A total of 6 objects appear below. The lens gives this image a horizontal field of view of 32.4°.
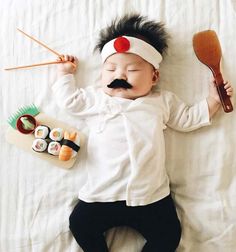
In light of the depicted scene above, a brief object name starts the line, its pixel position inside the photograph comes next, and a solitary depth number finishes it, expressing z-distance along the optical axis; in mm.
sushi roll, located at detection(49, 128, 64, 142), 1142
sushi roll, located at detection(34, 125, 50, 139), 1148
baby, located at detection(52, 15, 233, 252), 1080
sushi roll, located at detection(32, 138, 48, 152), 1134
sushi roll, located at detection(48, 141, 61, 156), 1135
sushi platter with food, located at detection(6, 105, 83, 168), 1134
